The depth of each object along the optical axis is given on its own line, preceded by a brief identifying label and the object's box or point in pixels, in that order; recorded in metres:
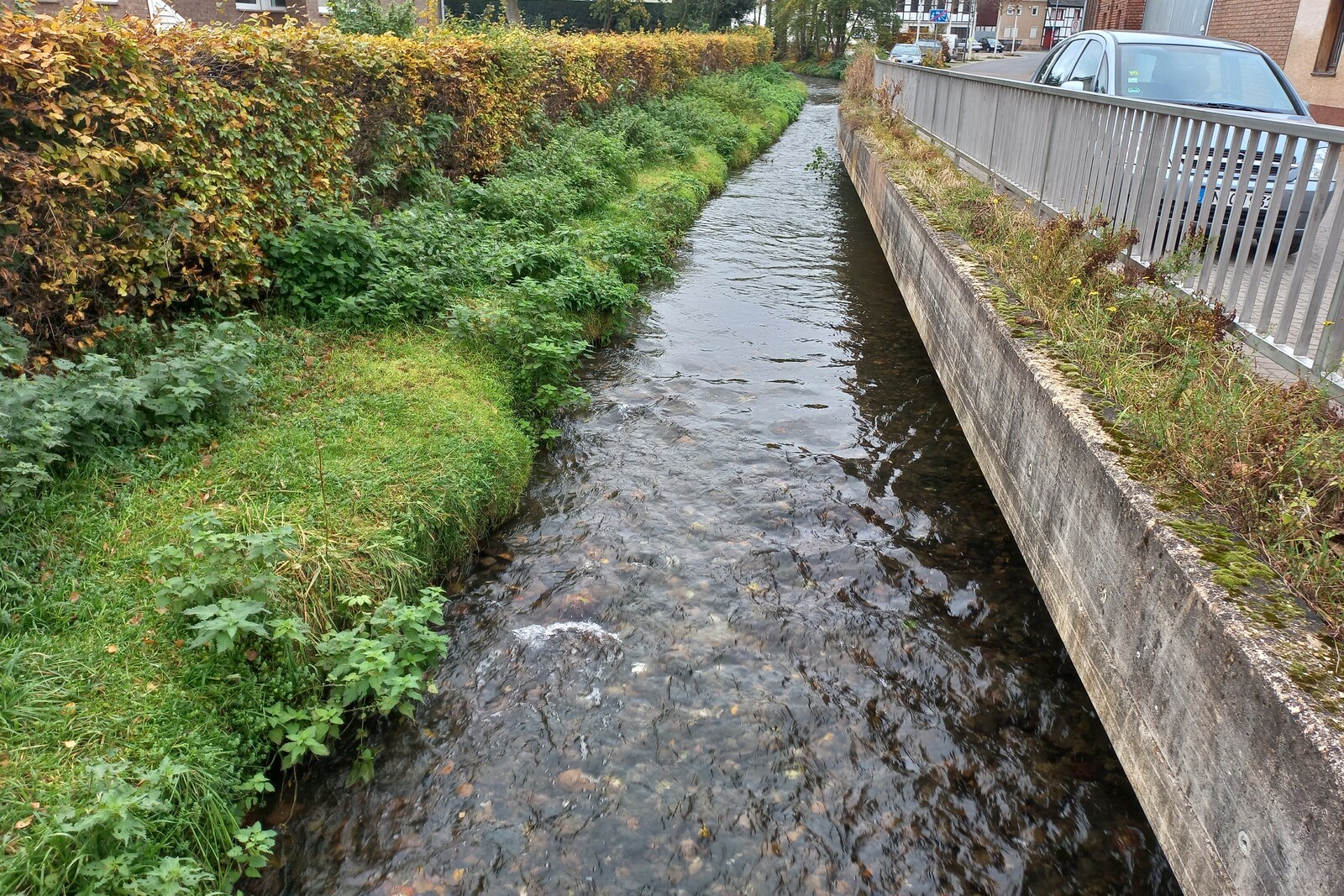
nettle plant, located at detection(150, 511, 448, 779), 3.69
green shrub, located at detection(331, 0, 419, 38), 12.86
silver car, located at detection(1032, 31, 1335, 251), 8.11
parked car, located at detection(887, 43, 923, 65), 46.05
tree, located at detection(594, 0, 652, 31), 41.31
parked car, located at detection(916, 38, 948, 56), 49.05
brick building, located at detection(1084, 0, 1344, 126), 15.98
